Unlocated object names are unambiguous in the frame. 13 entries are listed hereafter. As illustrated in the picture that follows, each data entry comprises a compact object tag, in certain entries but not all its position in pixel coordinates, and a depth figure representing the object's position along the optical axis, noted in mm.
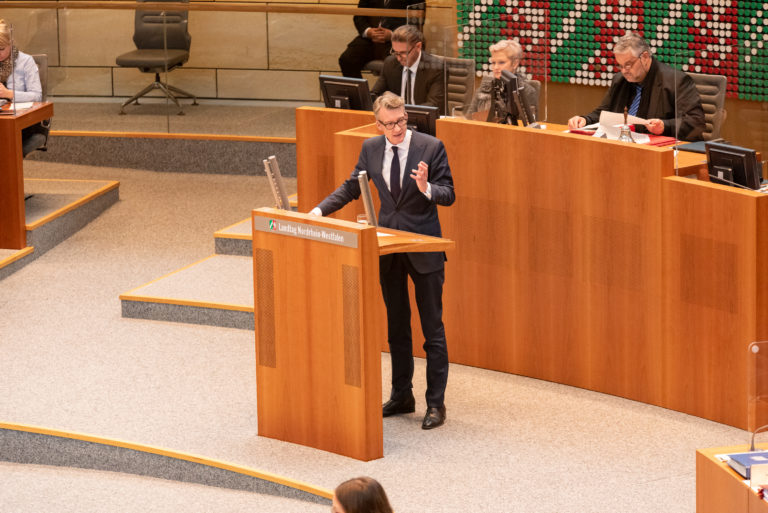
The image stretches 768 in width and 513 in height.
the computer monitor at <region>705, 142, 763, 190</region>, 10047
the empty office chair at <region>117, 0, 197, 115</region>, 20016
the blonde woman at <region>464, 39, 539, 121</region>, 12352
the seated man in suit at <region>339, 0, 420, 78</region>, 18859
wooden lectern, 9664
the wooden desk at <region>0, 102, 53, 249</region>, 15078
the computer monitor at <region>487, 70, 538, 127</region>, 12086
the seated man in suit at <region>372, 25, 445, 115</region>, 14695
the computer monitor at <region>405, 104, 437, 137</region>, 12156
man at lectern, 10266
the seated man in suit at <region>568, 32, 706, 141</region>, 11797
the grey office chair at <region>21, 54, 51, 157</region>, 16156
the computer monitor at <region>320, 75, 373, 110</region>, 13719
